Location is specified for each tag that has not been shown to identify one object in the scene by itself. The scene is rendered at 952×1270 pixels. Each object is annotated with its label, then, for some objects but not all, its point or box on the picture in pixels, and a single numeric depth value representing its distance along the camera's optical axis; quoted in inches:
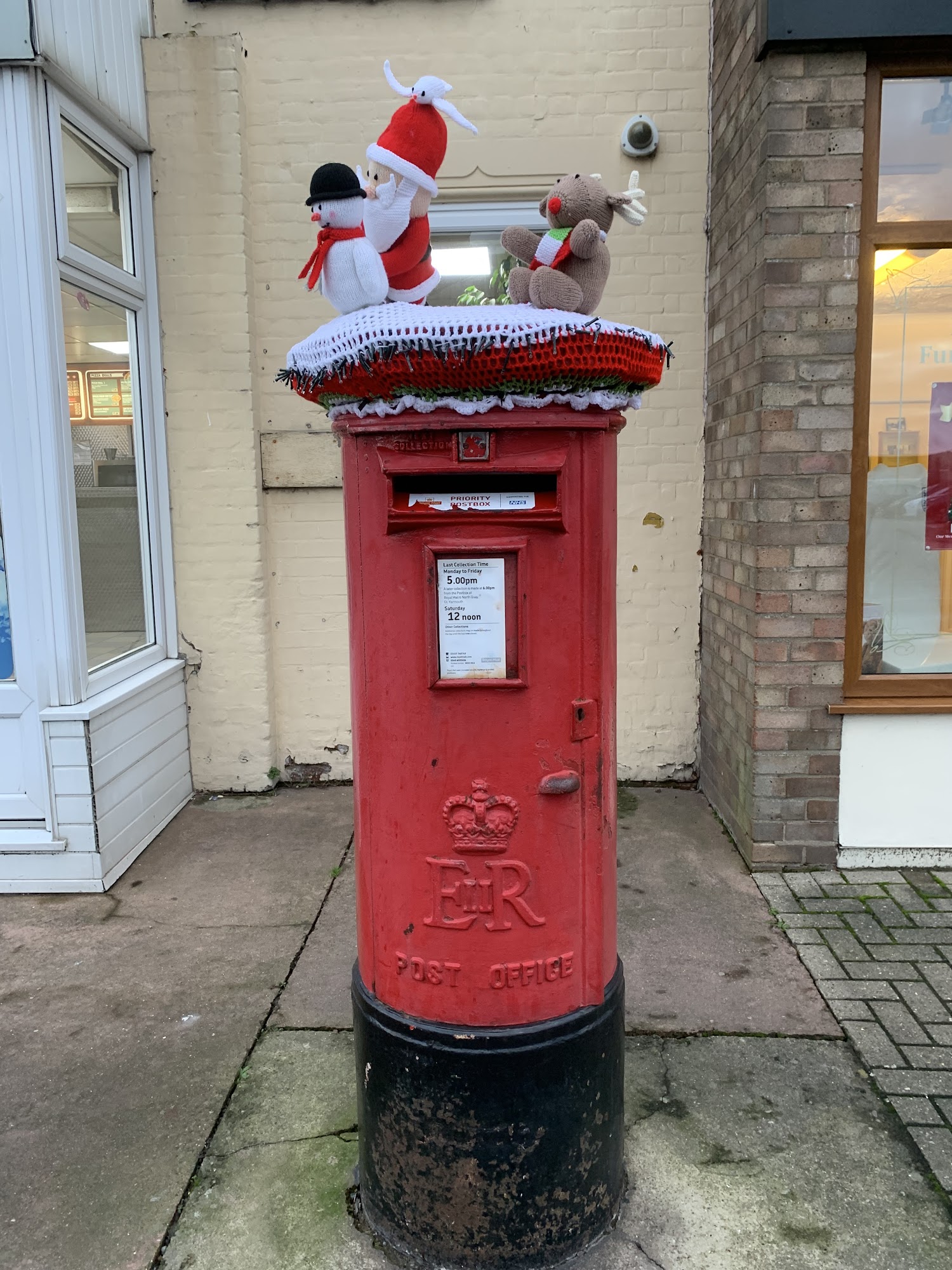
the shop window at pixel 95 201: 169.0
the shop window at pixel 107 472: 171.8
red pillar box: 76.3
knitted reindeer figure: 79.3
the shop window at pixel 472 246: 198.8
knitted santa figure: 79.6
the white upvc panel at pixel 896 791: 163.8
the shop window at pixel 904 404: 158.4
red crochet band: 72.1
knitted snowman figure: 79.9
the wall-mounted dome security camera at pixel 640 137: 190.9
